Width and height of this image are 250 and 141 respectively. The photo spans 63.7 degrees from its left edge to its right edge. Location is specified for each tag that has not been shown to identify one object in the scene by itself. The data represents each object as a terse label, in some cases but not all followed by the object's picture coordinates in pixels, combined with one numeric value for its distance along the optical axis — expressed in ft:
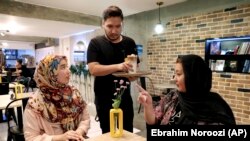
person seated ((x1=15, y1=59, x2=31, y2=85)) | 24.57
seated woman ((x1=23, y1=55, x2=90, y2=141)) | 4.27
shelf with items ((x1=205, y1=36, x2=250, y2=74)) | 10.35
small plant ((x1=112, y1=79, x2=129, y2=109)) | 4.22
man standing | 5.00
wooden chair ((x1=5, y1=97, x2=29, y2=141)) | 7.48
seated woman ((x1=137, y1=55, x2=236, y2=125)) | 3.74
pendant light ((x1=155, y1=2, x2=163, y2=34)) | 12.83
